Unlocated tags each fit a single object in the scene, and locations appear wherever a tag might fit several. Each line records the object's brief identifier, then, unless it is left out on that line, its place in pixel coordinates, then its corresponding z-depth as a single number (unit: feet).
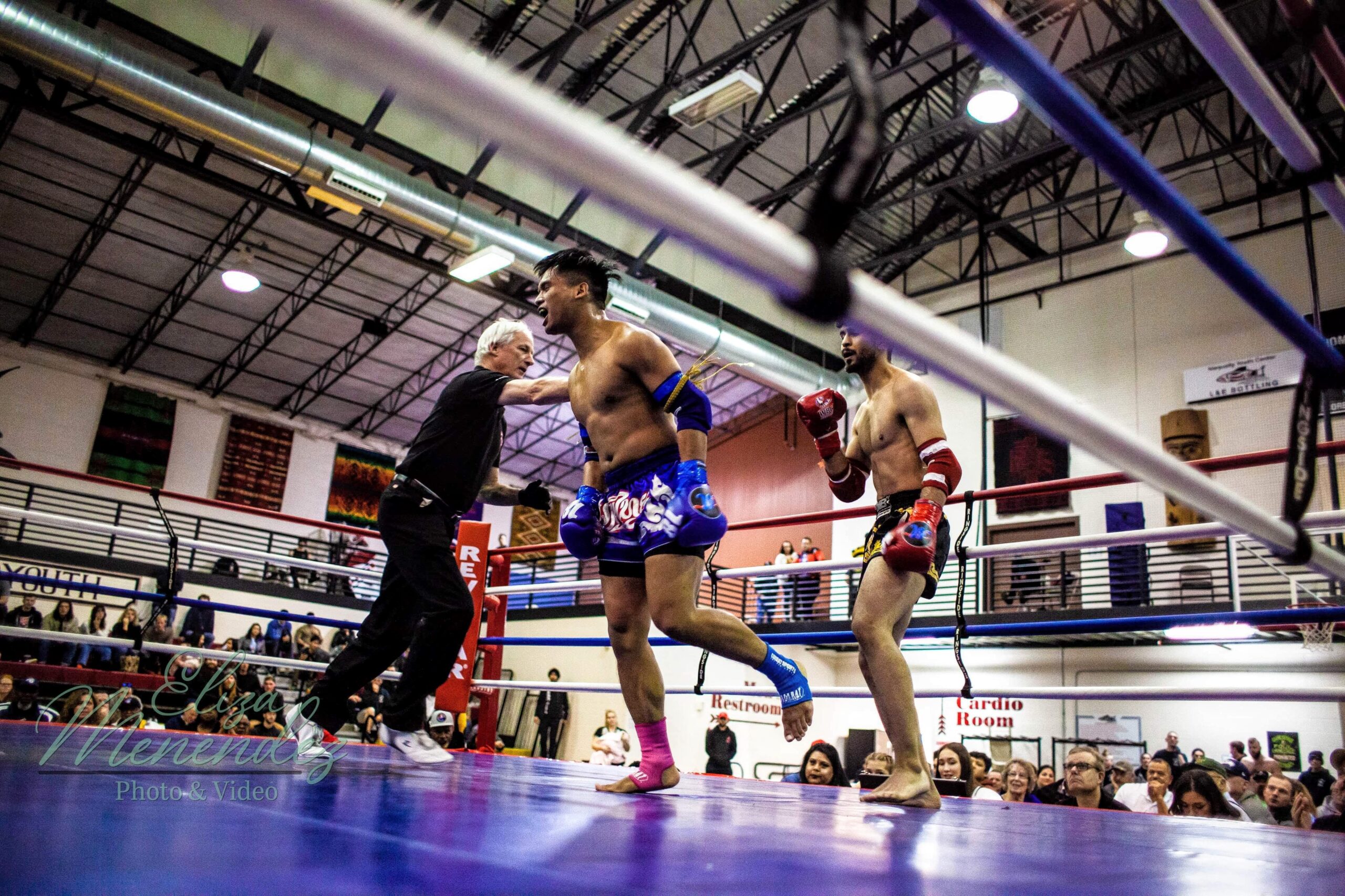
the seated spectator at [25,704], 19.07
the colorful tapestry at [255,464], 50.01
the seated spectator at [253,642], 34.76
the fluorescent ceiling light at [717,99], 27.99
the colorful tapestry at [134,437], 46.47
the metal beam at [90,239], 35.55
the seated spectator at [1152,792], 15.55
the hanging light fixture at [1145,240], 31.71
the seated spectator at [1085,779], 11.84
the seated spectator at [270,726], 17.96
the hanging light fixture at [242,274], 38.86
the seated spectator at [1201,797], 11.32
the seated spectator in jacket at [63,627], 30.19
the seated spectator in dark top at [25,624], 30.07
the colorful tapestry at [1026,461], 38.42
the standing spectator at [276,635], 38.17
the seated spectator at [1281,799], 16.46
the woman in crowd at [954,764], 13.06
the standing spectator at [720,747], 26.08
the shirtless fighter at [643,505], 7.18
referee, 8.68
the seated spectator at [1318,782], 23.66
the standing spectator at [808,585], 41.39
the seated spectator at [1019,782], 15.37
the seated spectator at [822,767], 15.01
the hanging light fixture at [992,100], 26.53
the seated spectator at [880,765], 13.94
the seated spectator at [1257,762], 22.74
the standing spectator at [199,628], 33.35
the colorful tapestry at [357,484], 54.54
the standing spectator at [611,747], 27.96
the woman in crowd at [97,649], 30.81
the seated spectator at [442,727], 12.67
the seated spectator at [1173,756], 26.71
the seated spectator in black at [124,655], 27.55
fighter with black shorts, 7.43
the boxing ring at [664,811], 1.91
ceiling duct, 22.72
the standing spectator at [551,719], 44.11
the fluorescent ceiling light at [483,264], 31.27
